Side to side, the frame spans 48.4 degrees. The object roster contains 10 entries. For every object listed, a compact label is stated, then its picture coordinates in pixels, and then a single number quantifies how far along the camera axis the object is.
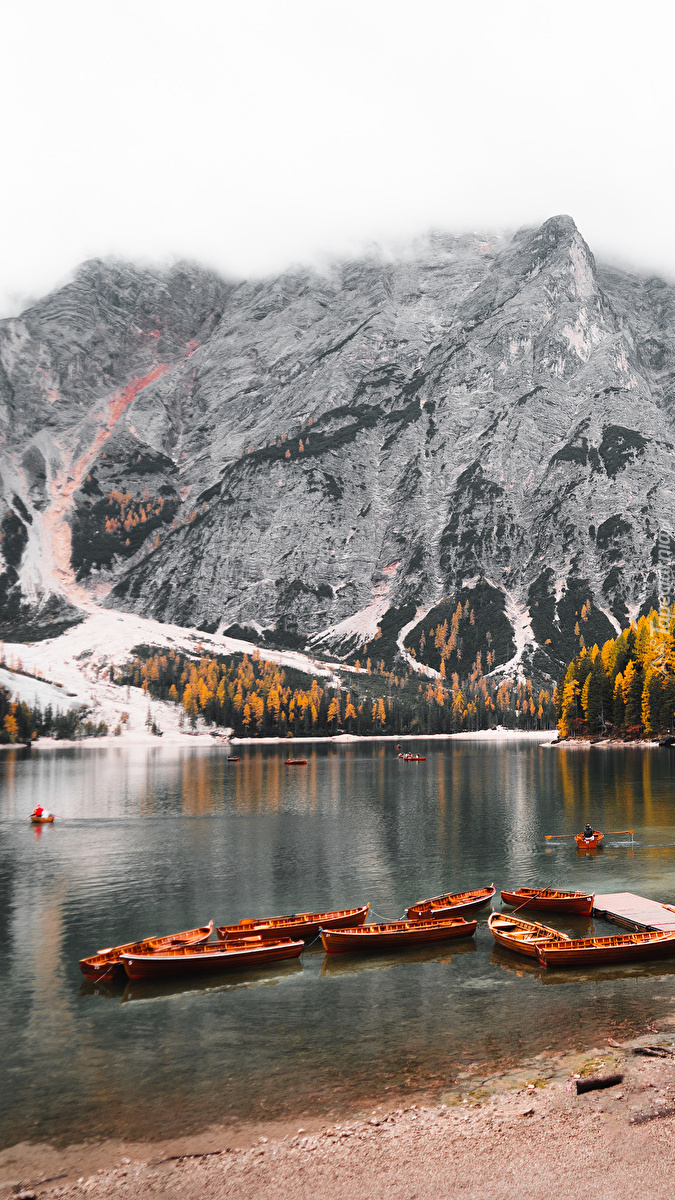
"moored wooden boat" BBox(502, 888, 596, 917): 48.34
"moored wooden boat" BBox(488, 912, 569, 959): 40.56
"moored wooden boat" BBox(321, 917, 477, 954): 42.03
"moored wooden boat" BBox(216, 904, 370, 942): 43.94
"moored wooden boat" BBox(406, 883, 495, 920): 45.69
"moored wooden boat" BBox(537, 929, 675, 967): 38.38
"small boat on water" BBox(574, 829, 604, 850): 67.88
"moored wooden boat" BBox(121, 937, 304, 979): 38.78
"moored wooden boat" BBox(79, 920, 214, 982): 38.81
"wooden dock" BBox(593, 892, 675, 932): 43.51
